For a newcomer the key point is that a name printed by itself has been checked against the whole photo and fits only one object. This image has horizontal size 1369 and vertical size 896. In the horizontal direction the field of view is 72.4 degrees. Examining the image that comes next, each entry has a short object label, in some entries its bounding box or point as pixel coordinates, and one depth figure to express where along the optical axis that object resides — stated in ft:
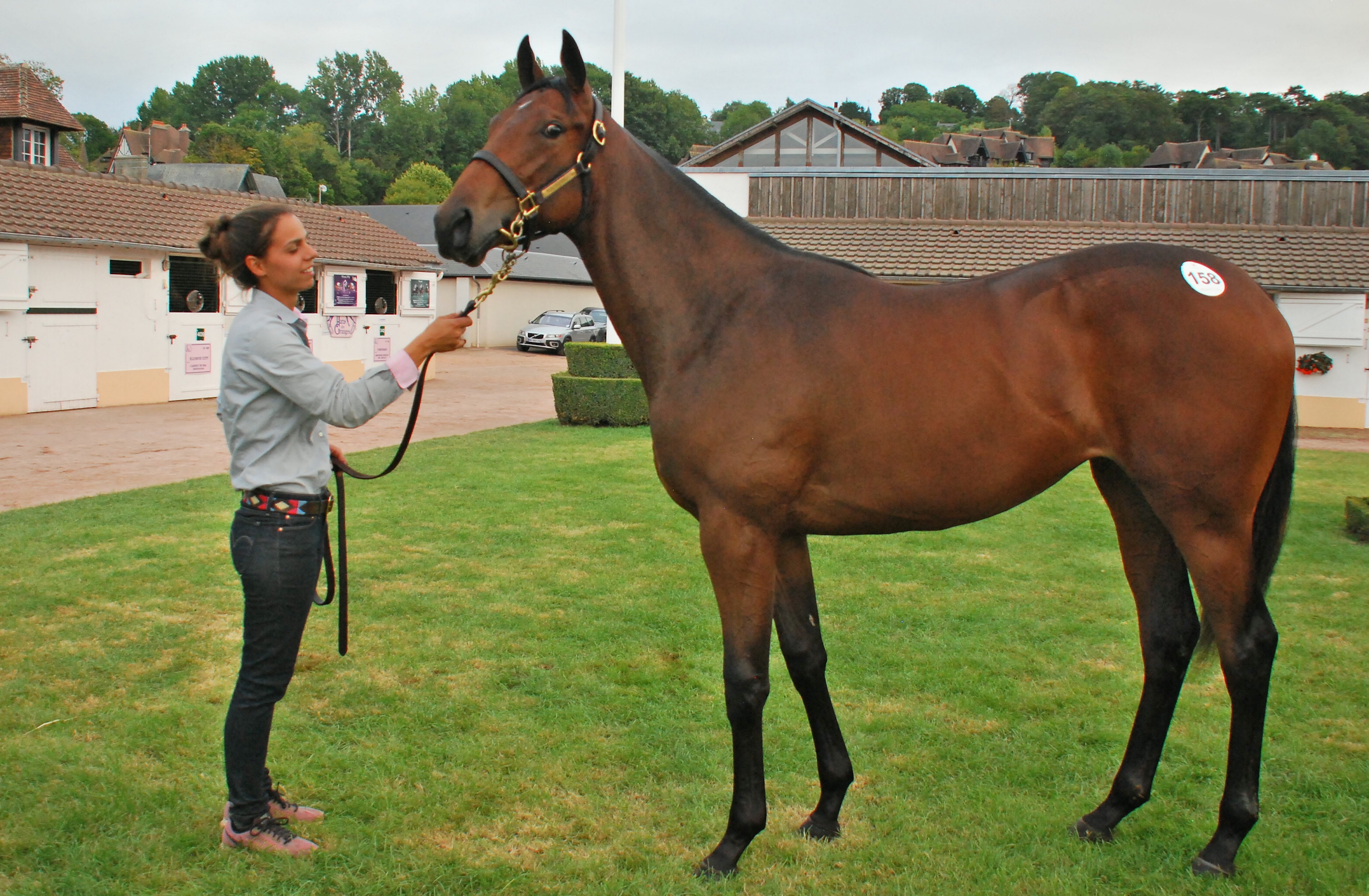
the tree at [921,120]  358.23
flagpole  46.47
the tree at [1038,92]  434.71
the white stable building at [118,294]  48.16
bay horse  9.06
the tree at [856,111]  369.53
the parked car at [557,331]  111.65
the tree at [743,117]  321.77
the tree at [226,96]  330.75
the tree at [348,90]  333.42
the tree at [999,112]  472.44
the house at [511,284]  117.29
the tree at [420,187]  194.49
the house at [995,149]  243.40
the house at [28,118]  79.30
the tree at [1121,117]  339.57
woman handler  9.21
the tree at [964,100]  505.25
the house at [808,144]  102.37
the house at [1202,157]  249.75
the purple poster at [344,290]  67.87
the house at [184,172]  126.62
